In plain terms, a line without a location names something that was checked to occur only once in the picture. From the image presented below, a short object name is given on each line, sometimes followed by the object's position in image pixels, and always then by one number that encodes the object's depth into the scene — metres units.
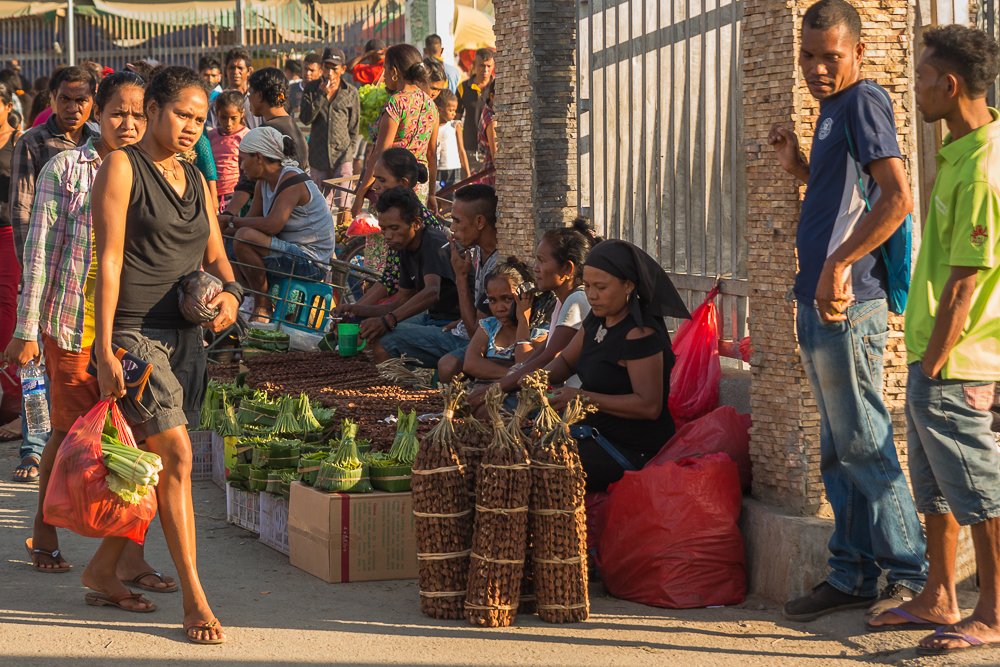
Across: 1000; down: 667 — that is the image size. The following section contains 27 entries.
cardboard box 5.58
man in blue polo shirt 4.64
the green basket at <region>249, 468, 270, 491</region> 6.31
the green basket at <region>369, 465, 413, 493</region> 5.71
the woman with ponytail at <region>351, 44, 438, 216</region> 10.83
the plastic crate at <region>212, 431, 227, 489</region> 7.35
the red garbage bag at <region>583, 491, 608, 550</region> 5.59
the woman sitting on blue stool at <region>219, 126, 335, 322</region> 9.63
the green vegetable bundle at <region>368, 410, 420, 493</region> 5.72
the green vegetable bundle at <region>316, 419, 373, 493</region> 5.63
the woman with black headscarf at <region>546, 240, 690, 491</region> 5.62
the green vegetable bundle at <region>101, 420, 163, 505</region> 4.71
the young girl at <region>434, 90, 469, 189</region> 13.86
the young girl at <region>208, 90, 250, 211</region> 11.85
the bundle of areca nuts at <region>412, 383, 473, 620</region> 5.11
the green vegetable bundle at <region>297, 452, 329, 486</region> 5.87
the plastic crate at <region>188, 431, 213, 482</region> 7.63
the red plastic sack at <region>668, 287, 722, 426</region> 6.26
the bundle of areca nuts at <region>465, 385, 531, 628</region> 4.99
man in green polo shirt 4.32
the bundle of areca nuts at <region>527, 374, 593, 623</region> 5.04
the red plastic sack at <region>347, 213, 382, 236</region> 10.56
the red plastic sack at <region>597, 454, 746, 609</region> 5.30
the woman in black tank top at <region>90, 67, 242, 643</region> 4.76
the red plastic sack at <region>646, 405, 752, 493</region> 5.66
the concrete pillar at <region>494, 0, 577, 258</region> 8.23
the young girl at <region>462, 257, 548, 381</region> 7.22
